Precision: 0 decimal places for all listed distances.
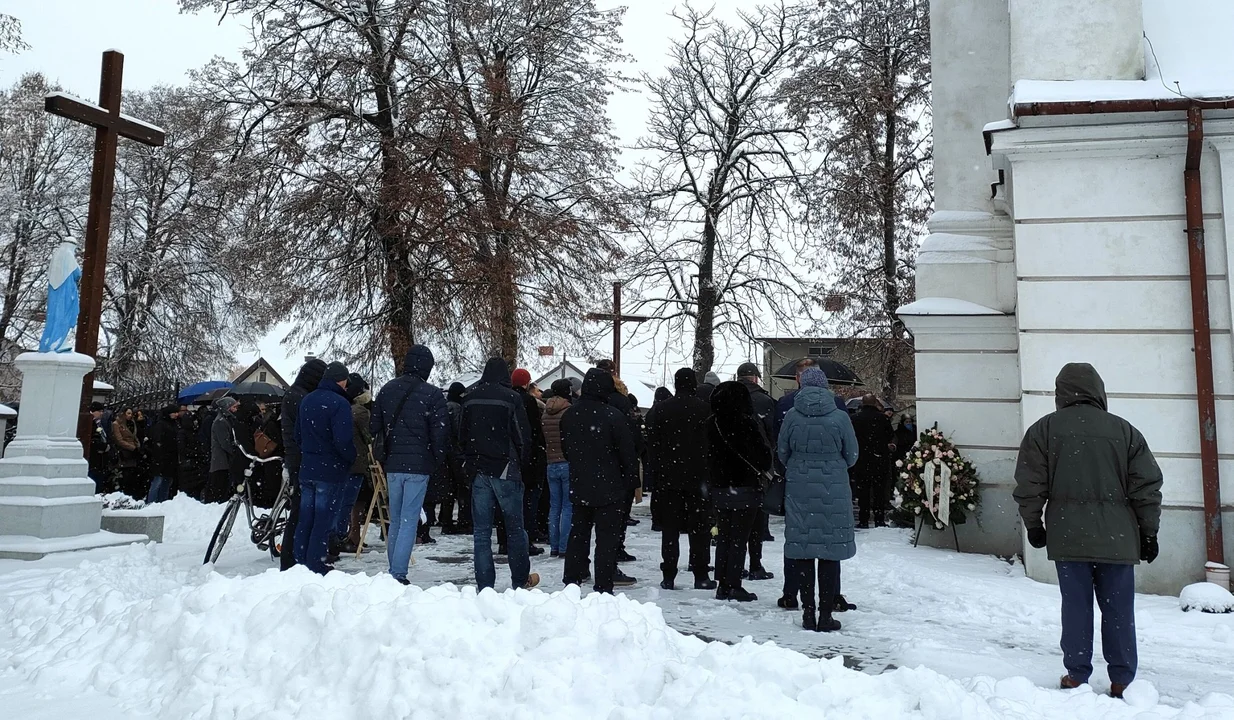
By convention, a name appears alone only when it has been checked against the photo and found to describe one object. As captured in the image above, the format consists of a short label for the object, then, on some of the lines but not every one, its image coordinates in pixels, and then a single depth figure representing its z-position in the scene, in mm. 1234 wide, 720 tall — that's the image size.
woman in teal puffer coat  6395
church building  8148
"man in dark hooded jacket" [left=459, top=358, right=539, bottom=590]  7215
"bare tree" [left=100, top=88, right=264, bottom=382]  27781
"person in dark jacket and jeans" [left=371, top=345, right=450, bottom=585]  7355
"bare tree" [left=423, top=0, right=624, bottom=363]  17766
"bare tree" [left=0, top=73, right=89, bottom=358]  27766
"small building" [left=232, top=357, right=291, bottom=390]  60656
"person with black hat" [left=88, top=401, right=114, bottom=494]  16109
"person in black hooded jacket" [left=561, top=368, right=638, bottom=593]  7371
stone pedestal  9297
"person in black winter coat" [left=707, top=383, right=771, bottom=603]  7352
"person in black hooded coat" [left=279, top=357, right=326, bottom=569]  8156
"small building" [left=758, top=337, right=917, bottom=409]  22156
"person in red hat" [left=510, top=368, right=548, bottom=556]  10297
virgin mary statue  10328
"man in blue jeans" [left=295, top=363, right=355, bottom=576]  7660
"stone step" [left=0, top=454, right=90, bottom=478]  9617
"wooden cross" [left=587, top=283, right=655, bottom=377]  22181
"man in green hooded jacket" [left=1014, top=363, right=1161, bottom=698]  4906
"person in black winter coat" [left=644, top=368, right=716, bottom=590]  7953
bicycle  9055
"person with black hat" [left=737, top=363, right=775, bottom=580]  8547
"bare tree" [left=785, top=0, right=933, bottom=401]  21172
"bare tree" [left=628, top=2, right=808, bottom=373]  22484
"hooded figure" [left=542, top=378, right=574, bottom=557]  9656
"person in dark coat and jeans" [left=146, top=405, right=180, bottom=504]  14727
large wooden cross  11500
